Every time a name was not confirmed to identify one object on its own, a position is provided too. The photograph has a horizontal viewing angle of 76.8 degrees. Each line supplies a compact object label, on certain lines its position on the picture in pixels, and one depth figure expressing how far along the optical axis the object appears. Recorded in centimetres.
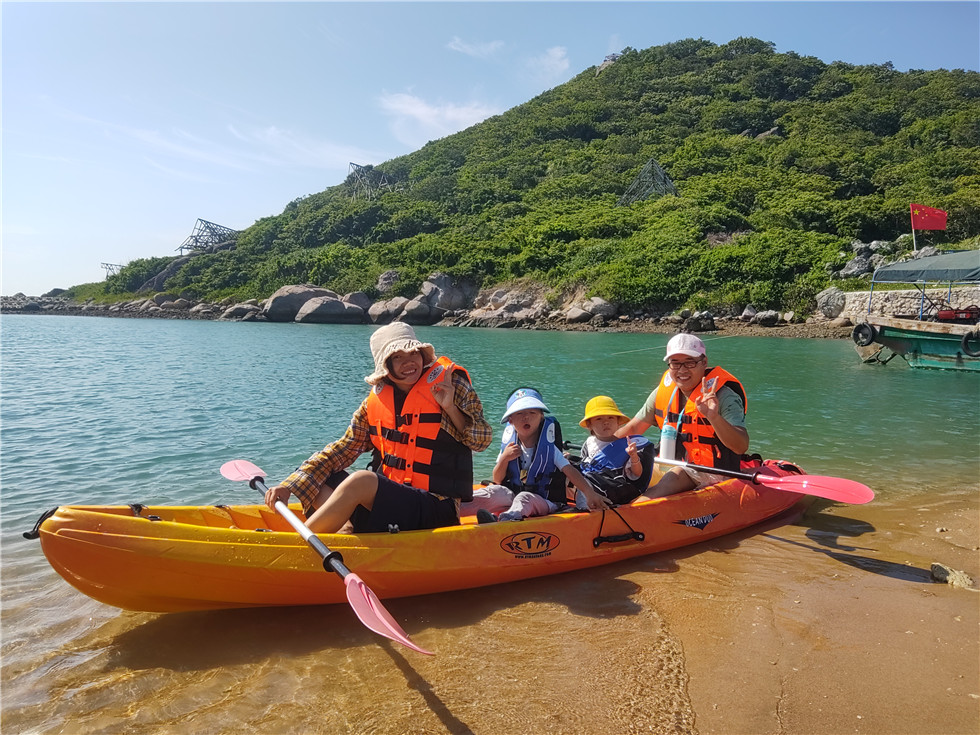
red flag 2430
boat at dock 1667
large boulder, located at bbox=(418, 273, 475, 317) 4434
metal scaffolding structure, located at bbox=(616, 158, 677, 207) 5250
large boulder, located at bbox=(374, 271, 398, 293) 4844
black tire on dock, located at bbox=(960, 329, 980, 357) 1641
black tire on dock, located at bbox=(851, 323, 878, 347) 1820
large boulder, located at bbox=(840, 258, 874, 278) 3147
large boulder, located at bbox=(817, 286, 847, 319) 3017
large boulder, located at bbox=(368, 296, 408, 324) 4406
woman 377
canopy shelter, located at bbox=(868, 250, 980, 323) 1722
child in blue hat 441
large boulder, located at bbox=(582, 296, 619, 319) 3675
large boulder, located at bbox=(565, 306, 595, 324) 3681
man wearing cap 493
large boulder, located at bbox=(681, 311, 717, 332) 3212
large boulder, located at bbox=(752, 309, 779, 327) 3109
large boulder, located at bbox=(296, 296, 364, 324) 4541
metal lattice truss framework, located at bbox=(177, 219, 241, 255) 7731
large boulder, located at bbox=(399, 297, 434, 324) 4312
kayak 330
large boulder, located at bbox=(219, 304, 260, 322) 4881
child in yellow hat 487
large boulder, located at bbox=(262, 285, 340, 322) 4691
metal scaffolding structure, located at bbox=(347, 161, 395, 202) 8538
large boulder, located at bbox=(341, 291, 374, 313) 4734
